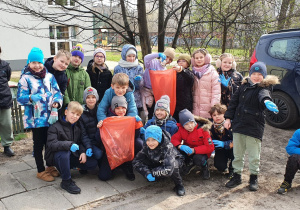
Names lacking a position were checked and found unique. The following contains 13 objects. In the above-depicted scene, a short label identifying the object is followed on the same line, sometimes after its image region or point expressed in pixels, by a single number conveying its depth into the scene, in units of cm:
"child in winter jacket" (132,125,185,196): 323
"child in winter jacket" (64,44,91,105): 403
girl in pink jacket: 408
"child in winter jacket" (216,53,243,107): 423
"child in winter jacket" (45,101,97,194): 326
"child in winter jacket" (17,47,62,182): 335
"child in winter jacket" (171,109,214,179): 360
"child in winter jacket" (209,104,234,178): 374
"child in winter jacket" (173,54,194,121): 423
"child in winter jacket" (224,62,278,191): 329
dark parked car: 549
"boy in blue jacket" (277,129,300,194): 332
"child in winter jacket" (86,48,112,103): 421
